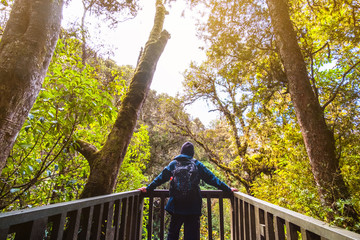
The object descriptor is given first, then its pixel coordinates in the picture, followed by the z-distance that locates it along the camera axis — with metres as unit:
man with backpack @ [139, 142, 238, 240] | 2.10
